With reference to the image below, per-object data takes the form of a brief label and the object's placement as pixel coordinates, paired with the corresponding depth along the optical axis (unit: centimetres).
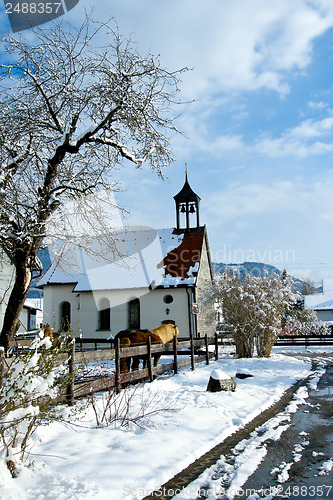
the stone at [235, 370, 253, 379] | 1212
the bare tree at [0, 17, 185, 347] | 932
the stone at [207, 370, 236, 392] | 956
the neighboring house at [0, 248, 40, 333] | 1805
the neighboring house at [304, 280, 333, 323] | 6850
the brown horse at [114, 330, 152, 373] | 1107
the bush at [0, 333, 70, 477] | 420
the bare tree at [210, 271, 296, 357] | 1761
